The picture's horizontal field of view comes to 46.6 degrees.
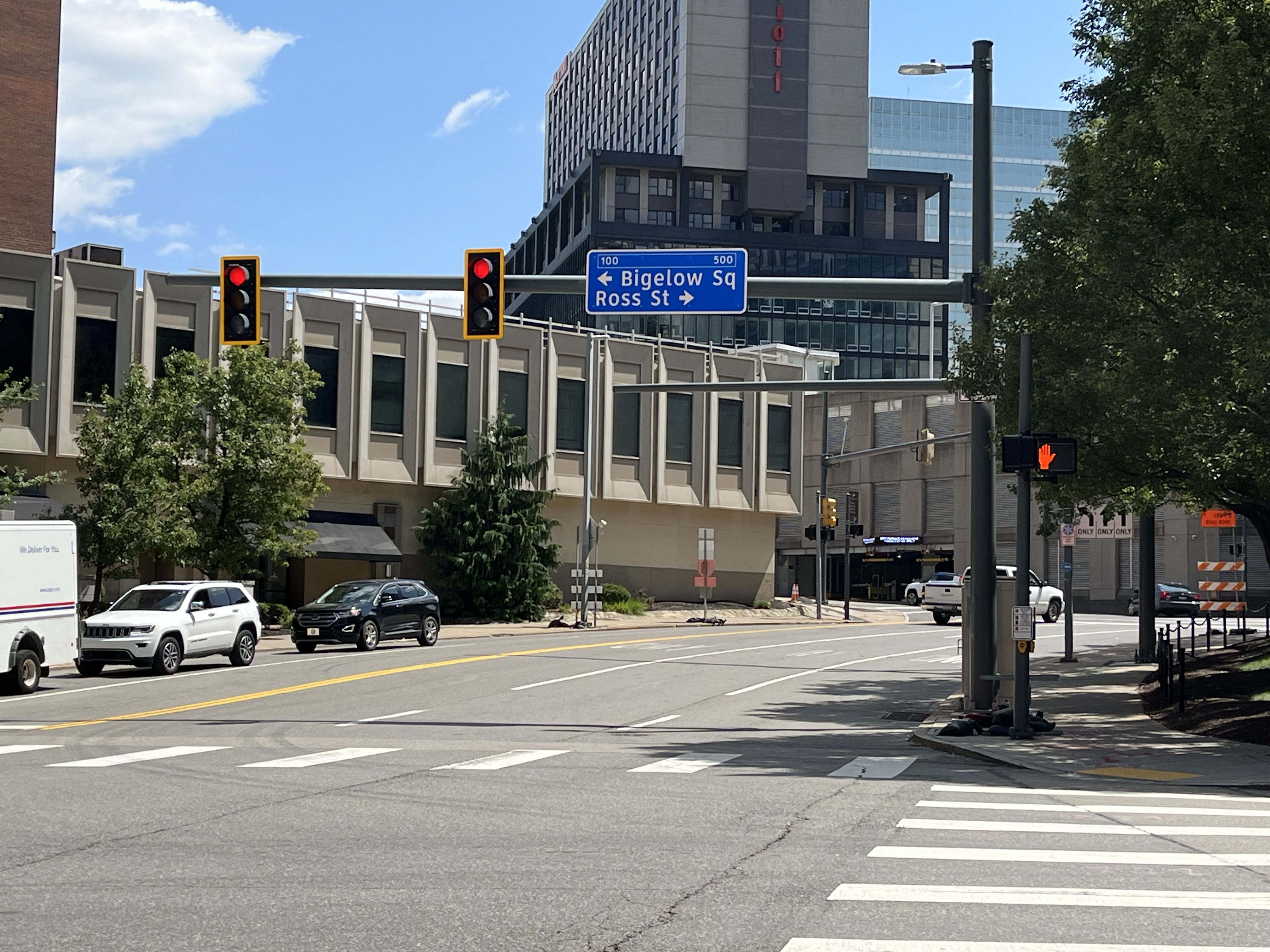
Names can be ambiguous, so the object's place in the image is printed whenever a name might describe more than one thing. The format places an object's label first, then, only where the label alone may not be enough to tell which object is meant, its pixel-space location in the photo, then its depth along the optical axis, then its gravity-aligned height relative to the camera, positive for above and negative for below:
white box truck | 23.00 -0.97
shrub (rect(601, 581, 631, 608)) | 56.50 -1.86
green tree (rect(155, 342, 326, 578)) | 38.59 +2.23
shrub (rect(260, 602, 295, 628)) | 44.19 -2.22
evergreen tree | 50.66 +0.30
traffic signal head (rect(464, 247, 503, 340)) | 18.50 +3.16
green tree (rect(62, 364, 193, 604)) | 36.28 +1.42
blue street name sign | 20.12 +3.67
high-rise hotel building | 113.88 +29.27
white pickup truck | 55.75 -1.98
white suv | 27.55 -1.68
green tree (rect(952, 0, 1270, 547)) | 16.27 +3.37
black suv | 34.56 -1.76
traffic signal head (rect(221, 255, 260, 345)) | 19.09 +3.19
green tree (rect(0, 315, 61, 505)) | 33.81 +3.09
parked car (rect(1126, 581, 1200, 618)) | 60.69 -2.04
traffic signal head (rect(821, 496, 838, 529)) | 58.41 +1.36
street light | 19.34 +1.12
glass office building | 163.50 +45.32
